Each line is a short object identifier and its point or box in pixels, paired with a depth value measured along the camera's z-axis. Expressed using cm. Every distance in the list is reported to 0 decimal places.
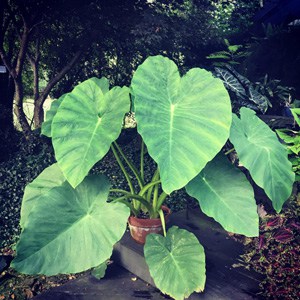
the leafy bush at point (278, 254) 174
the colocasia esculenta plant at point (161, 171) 147
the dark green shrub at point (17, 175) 311
